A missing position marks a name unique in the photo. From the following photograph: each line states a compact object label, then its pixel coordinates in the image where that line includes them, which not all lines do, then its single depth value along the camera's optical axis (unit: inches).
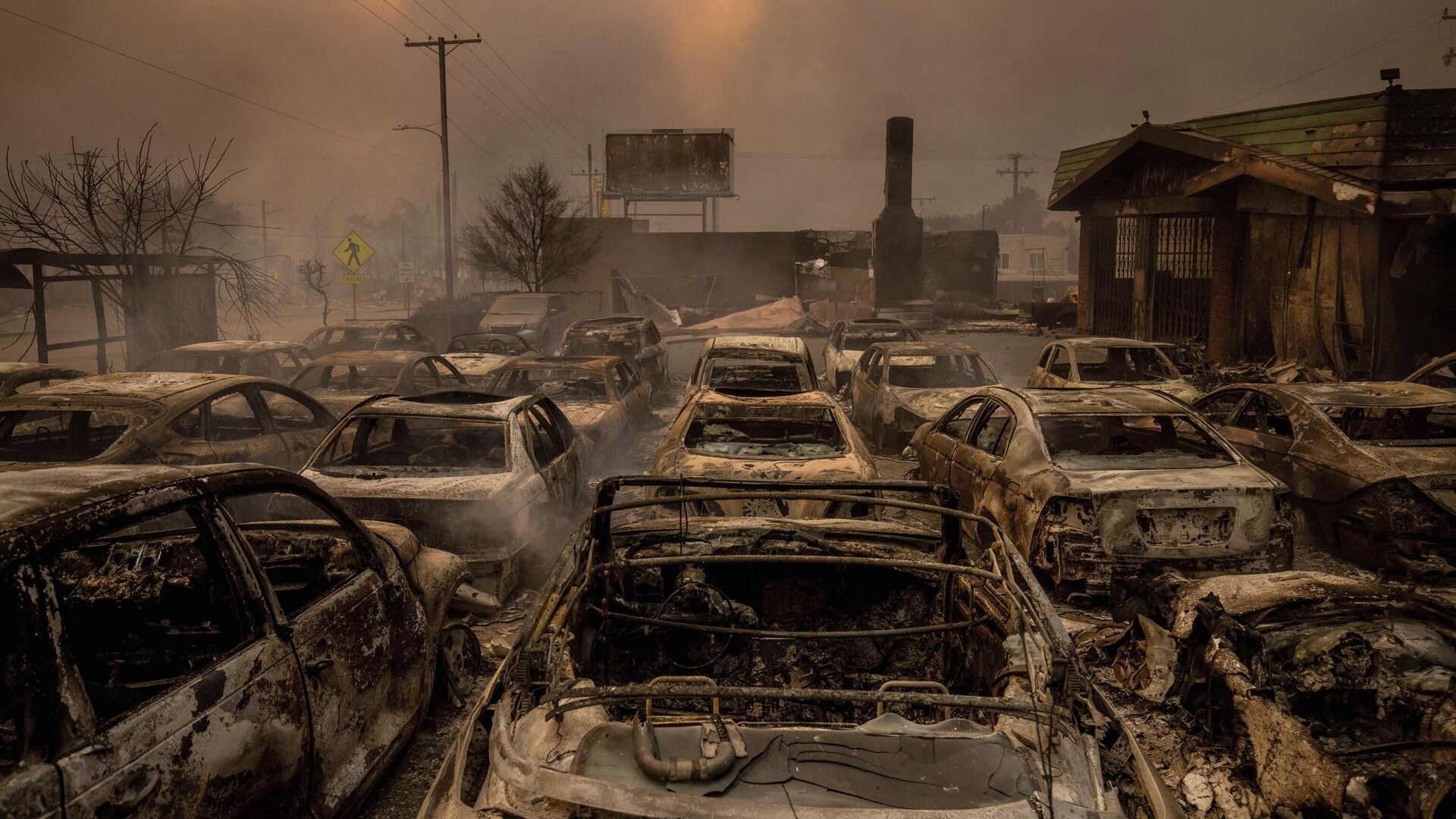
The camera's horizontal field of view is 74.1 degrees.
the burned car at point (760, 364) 467.2
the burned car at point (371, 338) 741.3
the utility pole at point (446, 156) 1082.7
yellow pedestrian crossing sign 876.6
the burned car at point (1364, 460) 265.9
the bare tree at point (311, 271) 1294.3
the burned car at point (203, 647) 96.2
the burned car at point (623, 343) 693.3
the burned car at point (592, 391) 434.9
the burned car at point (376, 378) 470.9
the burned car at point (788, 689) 101.2
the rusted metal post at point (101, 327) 586.9
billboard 2028.8
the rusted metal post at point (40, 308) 548.4
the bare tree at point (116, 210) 612.1
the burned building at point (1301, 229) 529.7
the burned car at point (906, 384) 474.9
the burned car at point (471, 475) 253.0
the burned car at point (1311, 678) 141.3
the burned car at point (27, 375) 397.1
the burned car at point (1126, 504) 238.7
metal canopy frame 540.7
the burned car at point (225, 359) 502.6
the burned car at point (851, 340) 666.8
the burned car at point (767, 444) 280.4
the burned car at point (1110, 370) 478.3
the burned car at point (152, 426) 285.3
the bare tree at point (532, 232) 1290.6
